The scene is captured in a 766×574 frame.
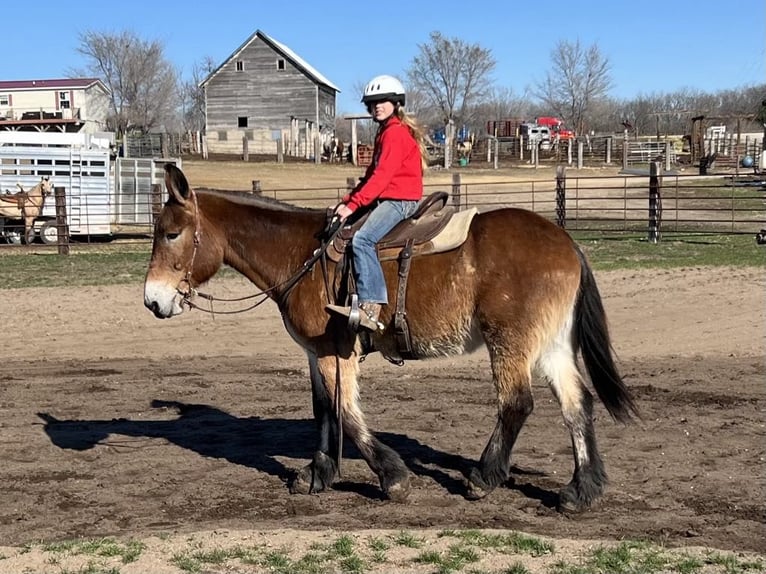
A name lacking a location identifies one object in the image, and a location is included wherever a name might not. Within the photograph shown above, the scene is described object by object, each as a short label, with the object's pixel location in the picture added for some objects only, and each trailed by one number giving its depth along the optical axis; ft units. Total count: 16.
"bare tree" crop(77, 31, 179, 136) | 215.31
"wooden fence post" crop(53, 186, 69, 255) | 68.69
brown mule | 18.37
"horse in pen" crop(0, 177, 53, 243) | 72.79
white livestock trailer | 78.79
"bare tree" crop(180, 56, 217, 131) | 265.75
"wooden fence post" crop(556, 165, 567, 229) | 74.41
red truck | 198.41
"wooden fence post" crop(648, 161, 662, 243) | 67.31
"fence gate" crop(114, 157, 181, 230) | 83.97
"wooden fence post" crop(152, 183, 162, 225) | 77.14
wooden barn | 193.77
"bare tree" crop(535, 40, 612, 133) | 258.47
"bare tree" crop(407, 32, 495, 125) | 250.16
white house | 185.37
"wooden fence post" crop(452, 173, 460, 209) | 76.01
